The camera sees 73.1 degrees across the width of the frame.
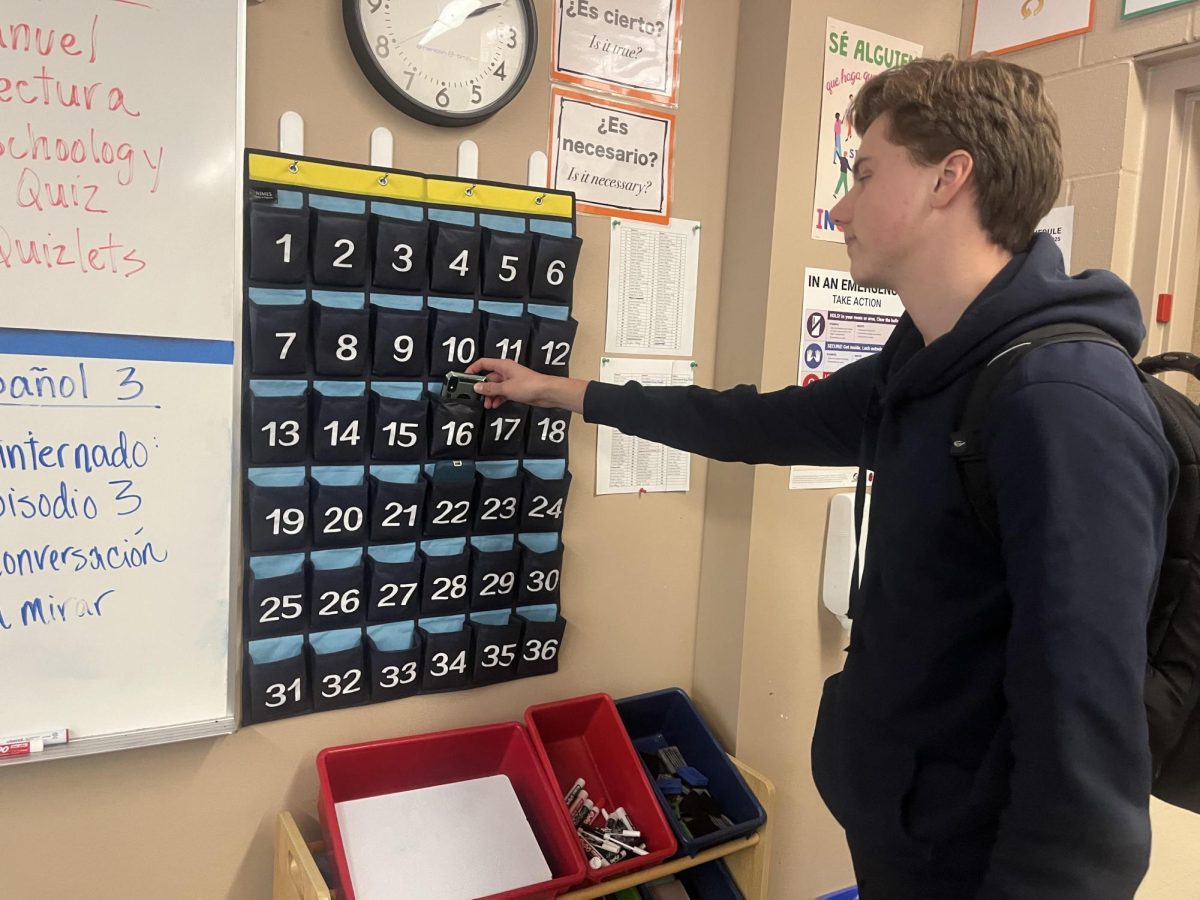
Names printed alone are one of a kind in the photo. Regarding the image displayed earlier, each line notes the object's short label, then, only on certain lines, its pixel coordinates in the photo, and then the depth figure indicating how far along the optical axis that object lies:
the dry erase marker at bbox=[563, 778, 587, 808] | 1.50
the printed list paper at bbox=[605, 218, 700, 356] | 1.56
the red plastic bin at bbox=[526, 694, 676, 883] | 1.47
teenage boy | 0.70
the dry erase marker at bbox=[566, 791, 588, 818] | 1.48
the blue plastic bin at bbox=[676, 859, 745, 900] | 1.54
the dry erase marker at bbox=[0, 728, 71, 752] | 1.11
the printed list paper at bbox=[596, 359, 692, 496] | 1.59
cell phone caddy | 1.22
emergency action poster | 1.64
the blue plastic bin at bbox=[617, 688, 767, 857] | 1.49
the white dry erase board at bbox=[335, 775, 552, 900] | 1.24
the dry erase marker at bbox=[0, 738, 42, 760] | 1.09
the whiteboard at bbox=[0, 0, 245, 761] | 1.06
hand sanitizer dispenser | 1.69
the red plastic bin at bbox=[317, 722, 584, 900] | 1.29
